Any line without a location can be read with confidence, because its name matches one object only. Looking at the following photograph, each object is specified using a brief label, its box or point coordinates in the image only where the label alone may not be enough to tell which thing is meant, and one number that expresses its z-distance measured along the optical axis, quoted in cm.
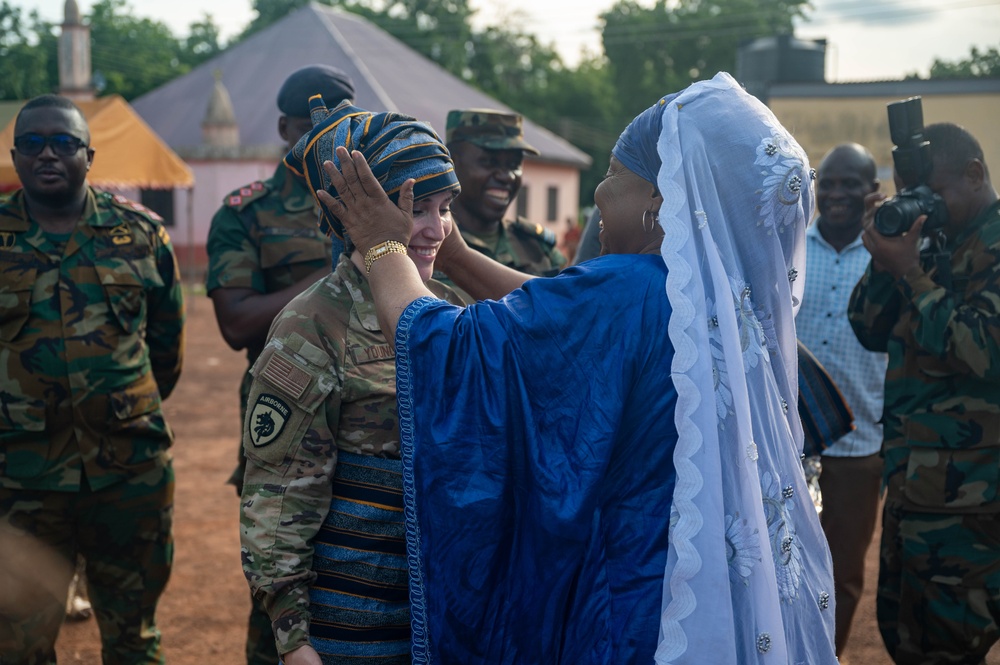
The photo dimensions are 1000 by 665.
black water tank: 1867
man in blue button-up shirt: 458
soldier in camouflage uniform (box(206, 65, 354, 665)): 383
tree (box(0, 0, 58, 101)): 3212
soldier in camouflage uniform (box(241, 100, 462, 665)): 213
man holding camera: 351
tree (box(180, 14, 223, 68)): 4784
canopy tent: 1719
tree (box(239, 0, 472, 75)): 4219
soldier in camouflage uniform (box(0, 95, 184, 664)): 362
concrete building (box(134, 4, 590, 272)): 2531
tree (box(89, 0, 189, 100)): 4041
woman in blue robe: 187
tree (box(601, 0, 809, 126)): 5200
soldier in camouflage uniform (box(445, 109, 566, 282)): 446
